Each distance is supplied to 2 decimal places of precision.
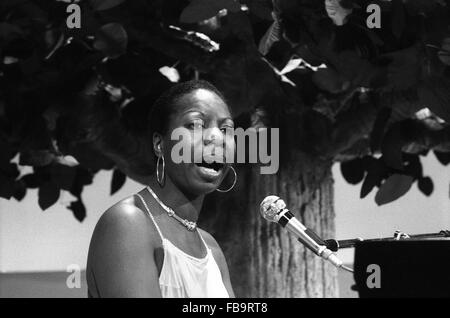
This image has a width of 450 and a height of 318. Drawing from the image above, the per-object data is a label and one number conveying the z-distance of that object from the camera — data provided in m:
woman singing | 1.70
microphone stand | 1.88
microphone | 1.87
